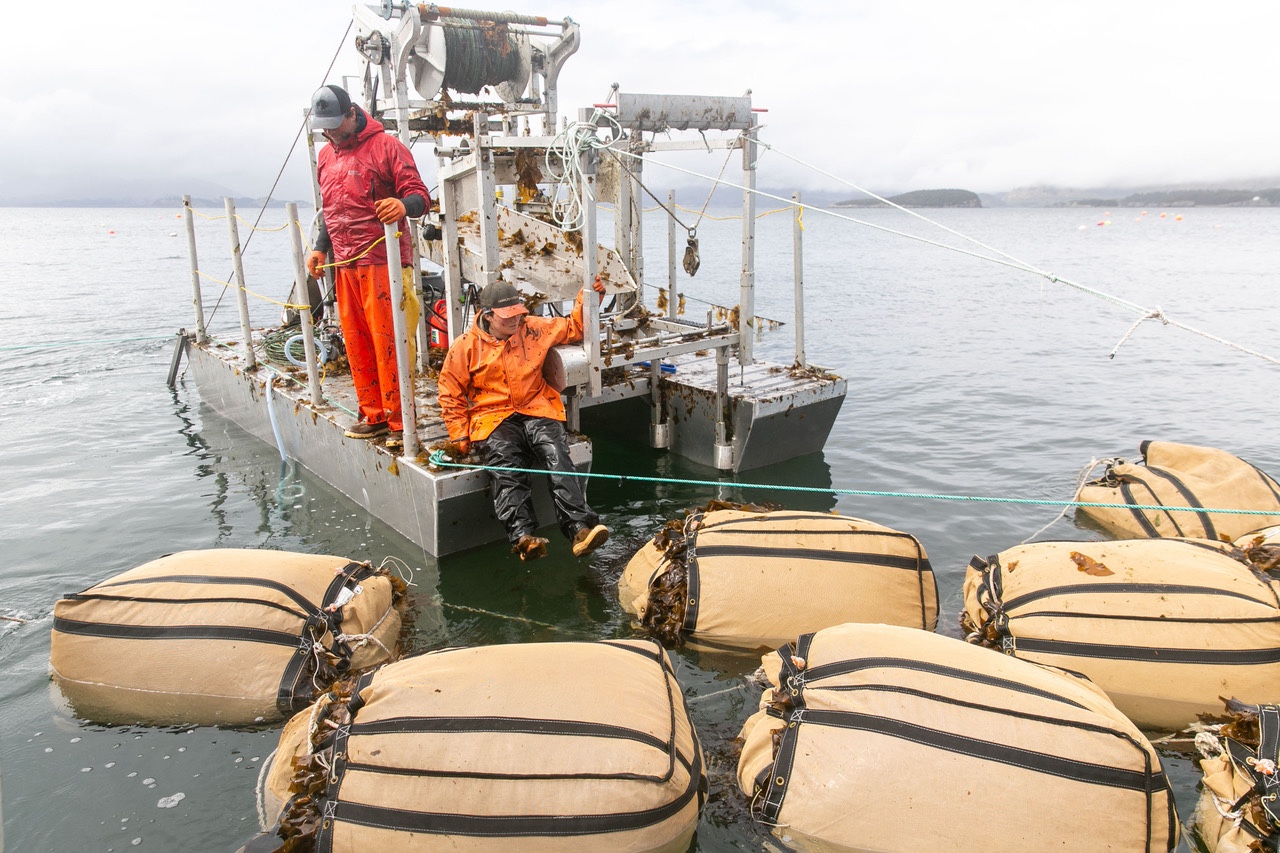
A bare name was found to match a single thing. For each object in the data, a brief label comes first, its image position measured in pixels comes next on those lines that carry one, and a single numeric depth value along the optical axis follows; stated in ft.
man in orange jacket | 20.03
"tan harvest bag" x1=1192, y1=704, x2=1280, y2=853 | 11.03
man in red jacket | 20.30
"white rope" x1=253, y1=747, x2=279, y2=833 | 12.96
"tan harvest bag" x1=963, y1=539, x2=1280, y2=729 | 13.92
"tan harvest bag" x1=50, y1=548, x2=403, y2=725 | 14.89
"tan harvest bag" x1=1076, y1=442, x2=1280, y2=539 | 20.39
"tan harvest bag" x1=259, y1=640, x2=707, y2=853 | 10.30
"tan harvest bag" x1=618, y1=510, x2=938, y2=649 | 16.03
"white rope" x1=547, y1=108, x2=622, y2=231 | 20.86
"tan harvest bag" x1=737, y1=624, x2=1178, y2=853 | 10.39
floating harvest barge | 21.84
